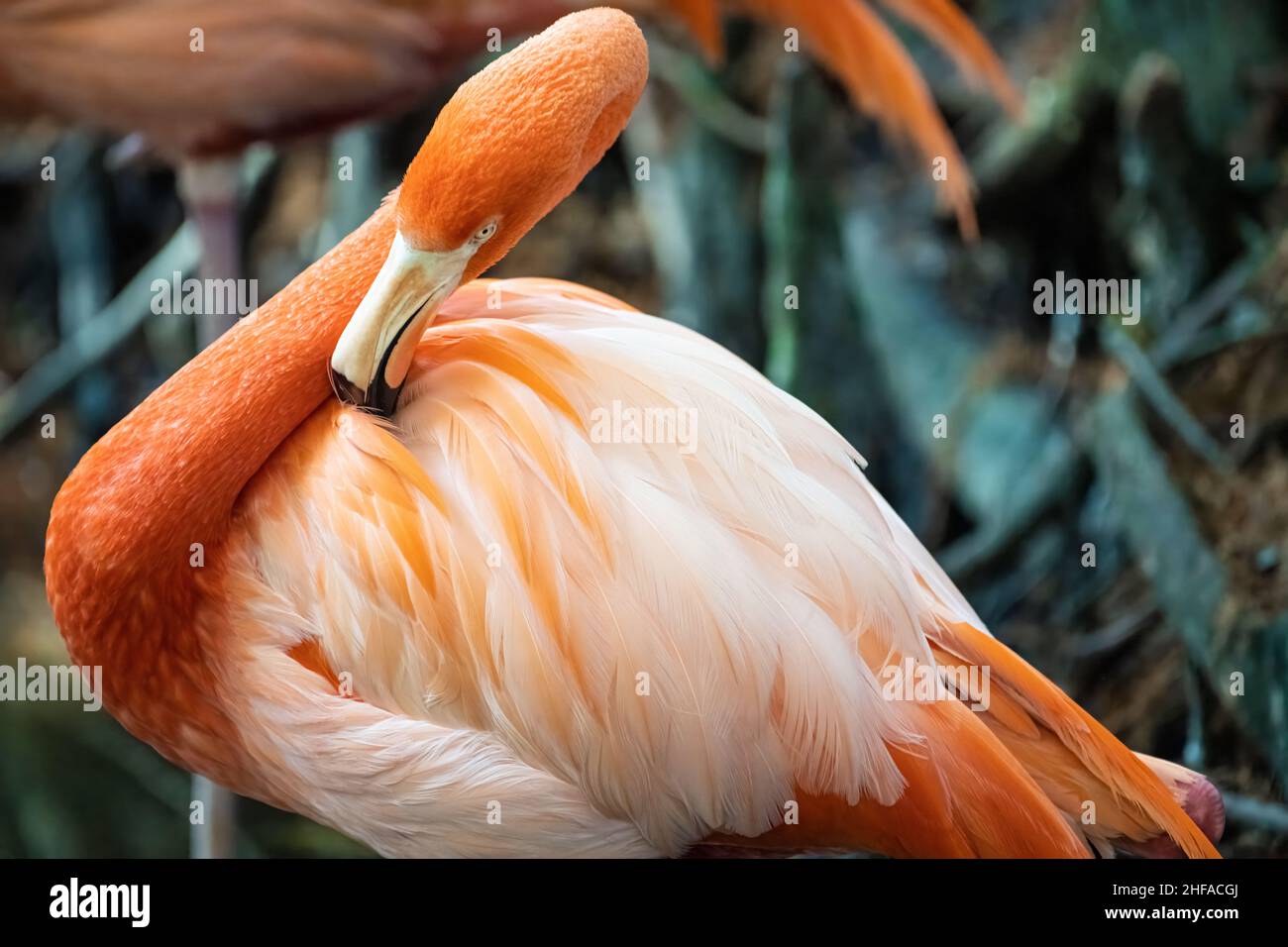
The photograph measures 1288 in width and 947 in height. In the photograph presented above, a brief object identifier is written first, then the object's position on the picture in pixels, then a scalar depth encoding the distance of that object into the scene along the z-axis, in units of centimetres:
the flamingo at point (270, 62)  305
